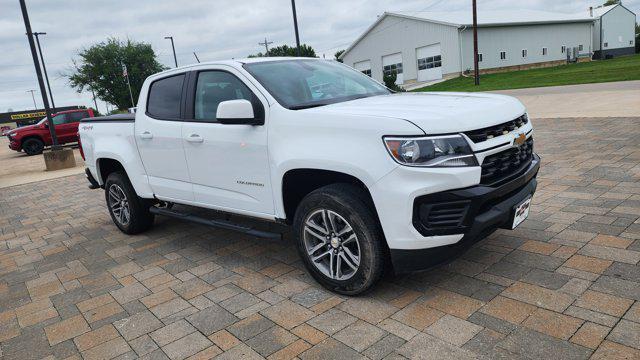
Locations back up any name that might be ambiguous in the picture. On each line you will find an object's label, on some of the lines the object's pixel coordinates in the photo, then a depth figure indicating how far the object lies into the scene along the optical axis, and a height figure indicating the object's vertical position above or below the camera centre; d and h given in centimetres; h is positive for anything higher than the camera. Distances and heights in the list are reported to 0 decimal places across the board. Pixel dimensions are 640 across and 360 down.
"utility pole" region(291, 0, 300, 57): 1625 +236
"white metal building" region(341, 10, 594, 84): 3734 +192
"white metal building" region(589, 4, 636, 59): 5281 +191
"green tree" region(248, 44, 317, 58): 5101 +430
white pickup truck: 285 -54
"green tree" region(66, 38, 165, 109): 4884 +394
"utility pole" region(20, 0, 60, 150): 1227 +136
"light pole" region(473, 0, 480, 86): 2760 +70
